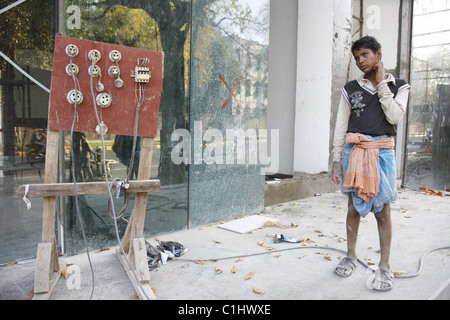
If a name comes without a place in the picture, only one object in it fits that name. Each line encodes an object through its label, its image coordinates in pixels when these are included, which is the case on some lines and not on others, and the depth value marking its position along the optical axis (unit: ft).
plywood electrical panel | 9.12
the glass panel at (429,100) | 27.02
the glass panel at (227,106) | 15.44
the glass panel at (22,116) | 11.02
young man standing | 9.78
